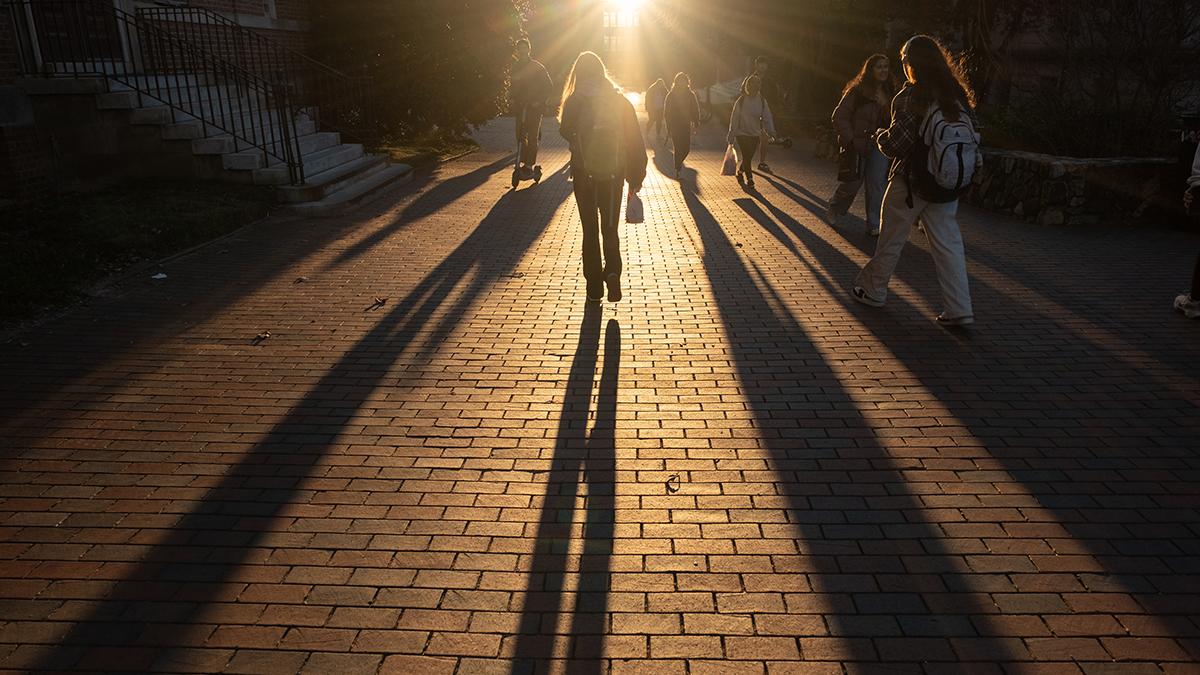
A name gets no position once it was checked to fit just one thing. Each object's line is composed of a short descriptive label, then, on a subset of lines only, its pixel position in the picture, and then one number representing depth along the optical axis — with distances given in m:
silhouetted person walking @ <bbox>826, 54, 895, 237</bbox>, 9.32
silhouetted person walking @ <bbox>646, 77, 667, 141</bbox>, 21.55
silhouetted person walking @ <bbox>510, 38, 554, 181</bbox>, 13.86
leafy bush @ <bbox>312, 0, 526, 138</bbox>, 17.58
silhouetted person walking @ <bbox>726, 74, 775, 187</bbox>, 13.47
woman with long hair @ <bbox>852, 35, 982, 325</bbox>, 6.13
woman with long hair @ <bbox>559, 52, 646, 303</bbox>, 6.82
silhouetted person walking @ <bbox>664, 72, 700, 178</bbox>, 14.38
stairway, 11.20
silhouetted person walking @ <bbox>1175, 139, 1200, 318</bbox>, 6.59
